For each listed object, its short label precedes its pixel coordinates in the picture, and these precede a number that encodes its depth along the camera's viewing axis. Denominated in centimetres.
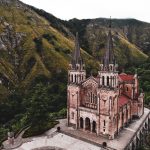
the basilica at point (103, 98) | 6262
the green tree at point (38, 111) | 6725
